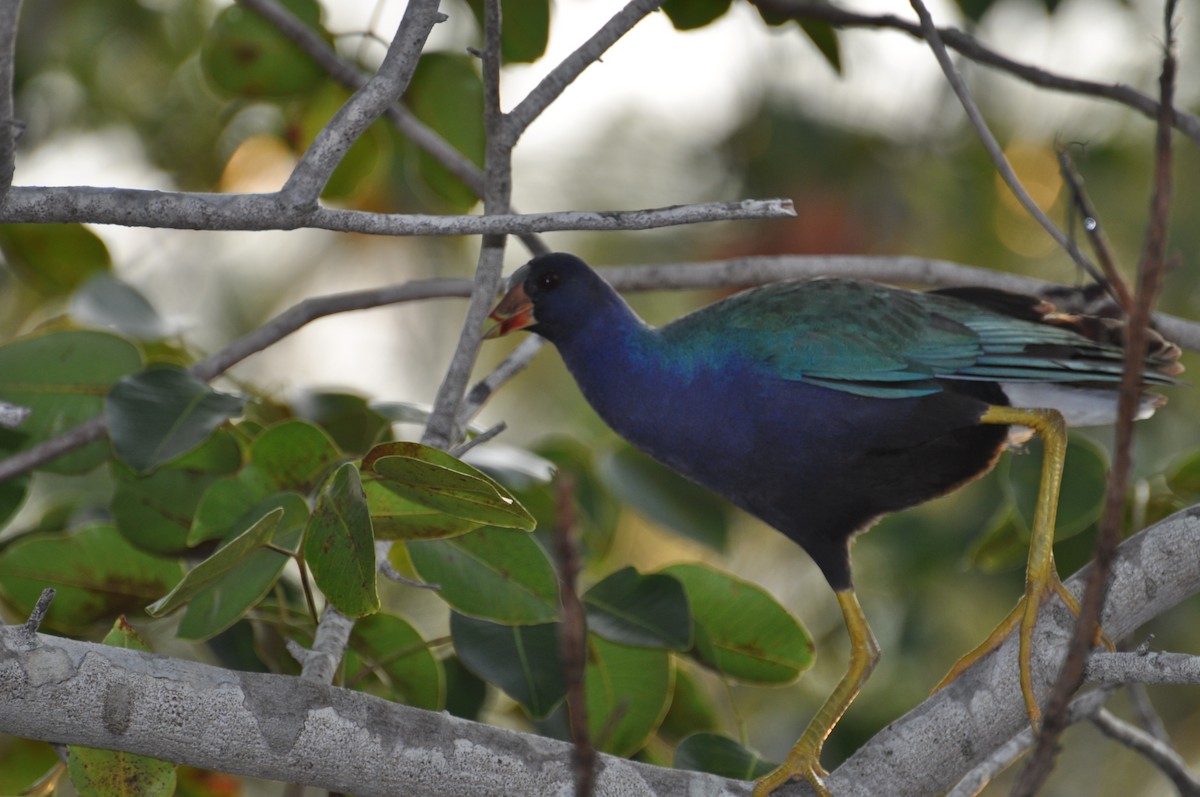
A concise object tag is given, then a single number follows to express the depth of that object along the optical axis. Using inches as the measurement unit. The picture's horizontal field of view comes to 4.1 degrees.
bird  250.4
